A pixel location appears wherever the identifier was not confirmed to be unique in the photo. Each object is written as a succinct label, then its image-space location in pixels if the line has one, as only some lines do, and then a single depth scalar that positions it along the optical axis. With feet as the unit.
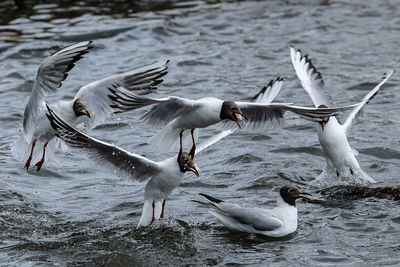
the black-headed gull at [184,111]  48.16
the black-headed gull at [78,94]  51.78
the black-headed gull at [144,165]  46.87
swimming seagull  49.65
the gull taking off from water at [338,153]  59.52
